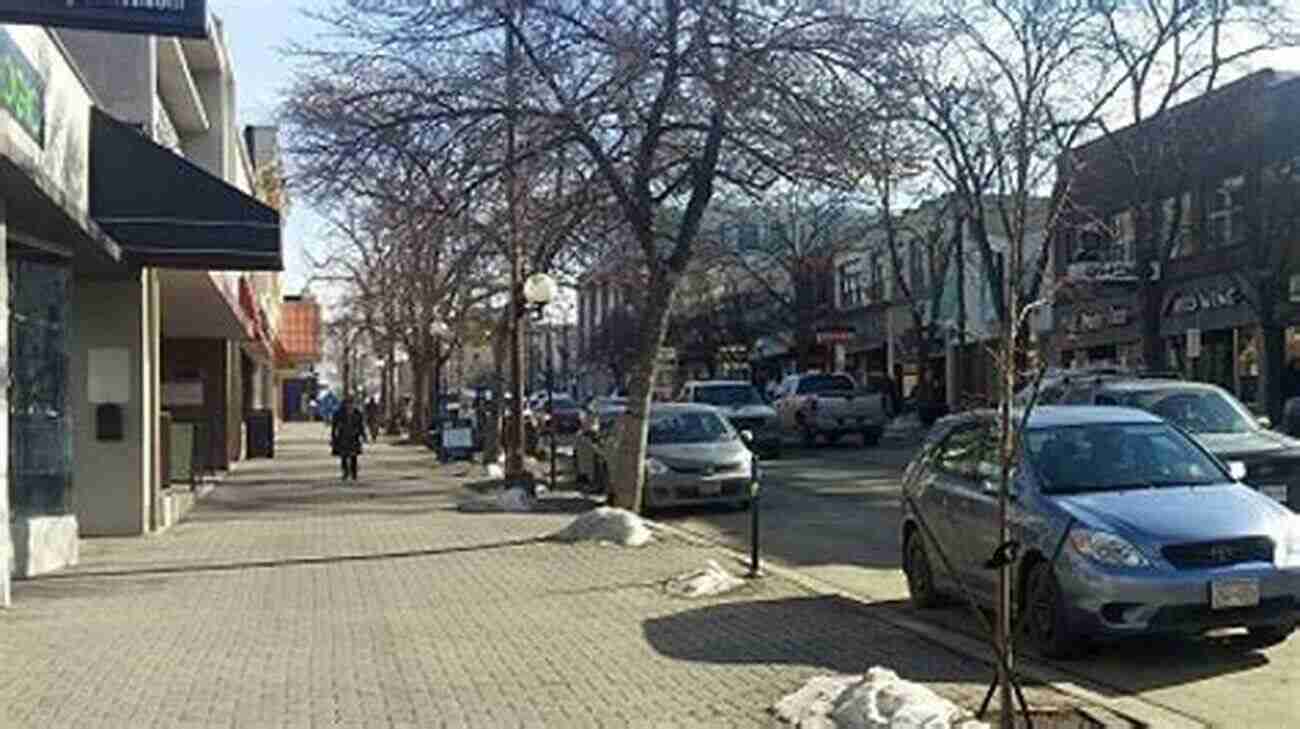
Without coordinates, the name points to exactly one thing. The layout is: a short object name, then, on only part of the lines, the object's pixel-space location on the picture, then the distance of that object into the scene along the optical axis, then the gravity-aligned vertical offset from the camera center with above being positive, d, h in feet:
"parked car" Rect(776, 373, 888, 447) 131.44 +0.28
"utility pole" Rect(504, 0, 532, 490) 91.04 +2.62
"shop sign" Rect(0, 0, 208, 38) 29.09 +6.83
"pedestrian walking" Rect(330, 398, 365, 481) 112.57 -0.66
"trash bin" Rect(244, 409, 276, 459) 156.35 -0.91
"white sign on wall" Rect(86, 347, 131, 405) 65.87 +2.02
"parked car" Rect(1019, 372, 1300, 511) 53.78 -0.37
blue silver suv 33.60 -2.48
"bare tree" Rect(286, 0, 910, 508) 61.46 +11.76
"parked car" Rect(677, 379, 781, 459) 119.96 +0.58
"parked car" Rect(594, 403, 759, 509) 78.43 -2.32
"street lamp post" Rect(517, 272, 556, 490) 90.74 +6.42
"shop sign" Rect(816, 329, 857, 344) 211.82 +9.27
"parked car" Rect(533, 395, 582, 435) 188.85 +0.53
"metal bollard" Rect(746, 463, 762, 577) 50.03 -3.20
